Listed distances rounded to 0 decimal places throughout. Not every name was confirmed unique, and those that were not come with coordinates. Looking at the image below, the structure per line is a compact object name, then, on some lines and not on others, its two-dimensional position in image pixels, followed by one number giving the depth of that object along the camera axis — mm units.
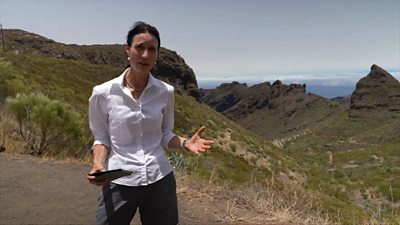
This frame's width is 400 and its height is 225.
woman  2447
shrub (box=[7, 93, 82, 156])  7980
